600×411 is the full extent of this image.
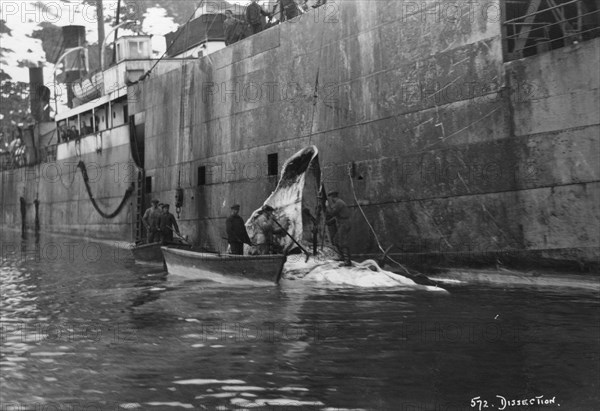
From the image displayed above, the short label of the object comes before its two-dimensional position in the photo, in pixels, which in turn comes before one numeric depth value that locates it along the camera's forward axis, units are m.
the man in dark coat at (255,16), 19.77
